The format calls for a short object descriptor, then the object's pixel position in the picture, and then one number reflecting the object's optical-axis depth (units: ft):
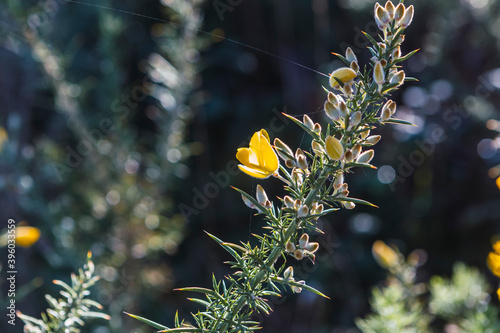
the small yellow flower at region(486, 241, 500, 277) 1.39
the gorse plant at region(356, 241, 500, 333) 1.65
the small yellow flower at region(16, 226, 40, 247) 1.73
